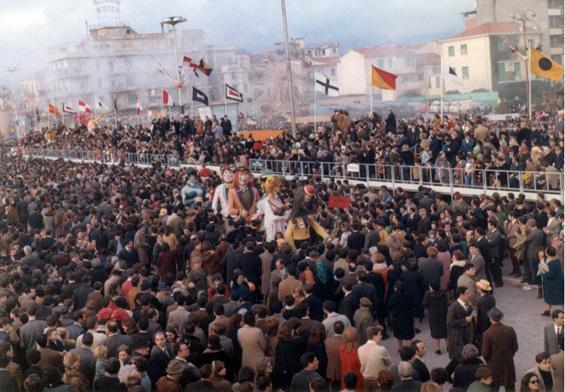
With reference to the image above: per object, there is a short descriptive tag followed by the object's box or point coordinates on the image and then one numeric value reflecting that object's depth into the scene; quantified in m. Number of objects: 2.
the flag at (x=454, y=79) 52.84
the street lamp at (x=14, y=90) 58.20
